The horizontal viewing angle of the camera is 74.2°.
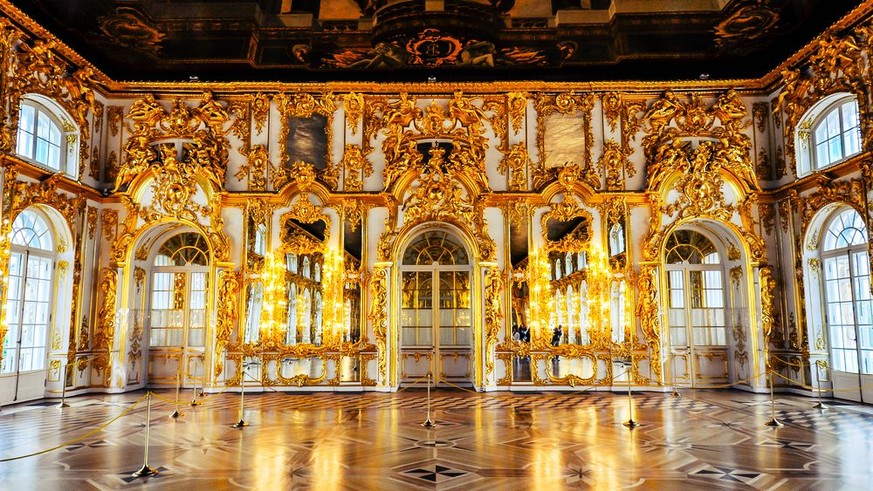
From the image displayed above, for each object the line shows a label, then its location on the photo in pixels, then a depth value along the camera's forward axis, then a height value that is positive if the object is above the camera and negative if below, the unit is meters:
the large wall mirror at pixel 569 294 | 11.98 +0.38
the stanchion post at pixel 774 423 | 8.15 -1.59
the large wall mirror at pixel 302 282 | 12.09 +0.67
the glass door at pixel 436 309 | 12.64 +0.09
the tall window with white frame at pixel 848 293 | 10.31 +0.33
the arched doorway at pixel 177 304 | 12.68 +0.23
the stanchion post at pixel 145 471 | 5.59 -1.52
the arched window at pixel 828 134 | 10.60 +3.42
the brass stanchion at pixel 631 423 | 8.03 -1.55
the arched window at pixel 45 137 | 10.65 +3.46
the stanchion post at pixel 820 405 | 9.70 -1.60
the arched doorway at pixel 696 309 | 12.60 +0.05
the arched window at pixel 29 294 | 10.33 +0.40
